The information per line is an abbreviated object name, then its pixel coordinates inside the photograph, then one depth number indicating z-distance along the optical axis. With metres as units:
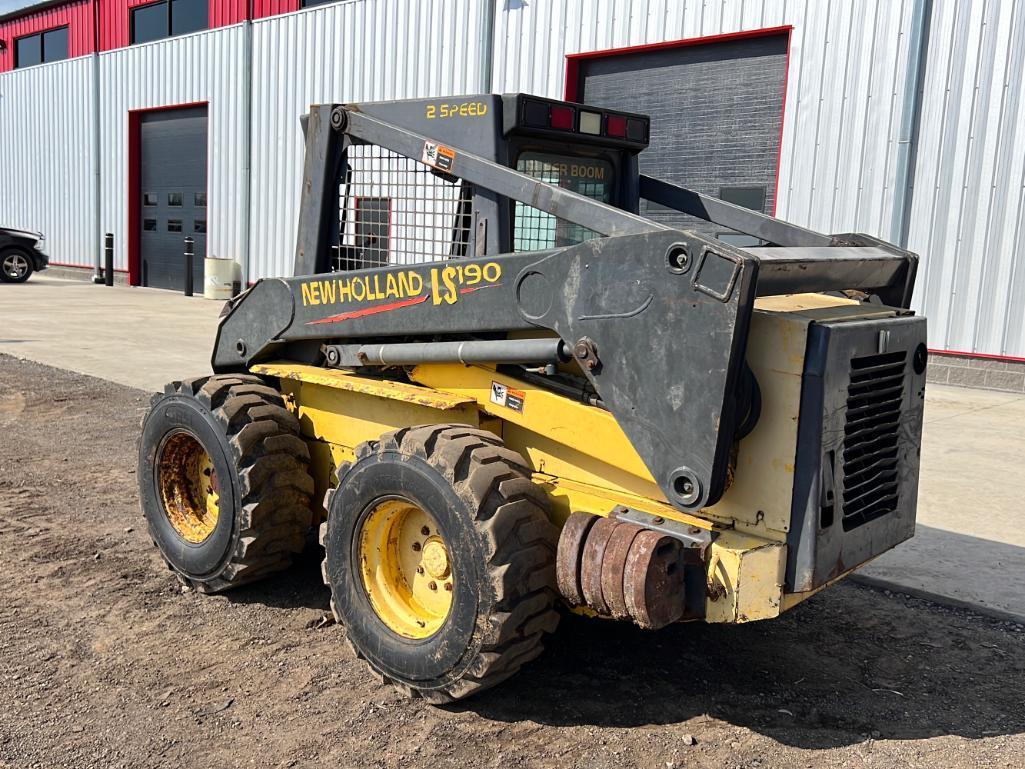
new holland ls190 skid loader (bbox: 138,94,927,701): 3.08
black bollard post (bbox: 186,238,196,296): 20.41
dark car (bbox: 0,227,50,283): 21.33
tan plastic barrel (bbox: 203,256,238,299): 19.73
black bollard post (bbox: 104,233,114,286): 22.77
